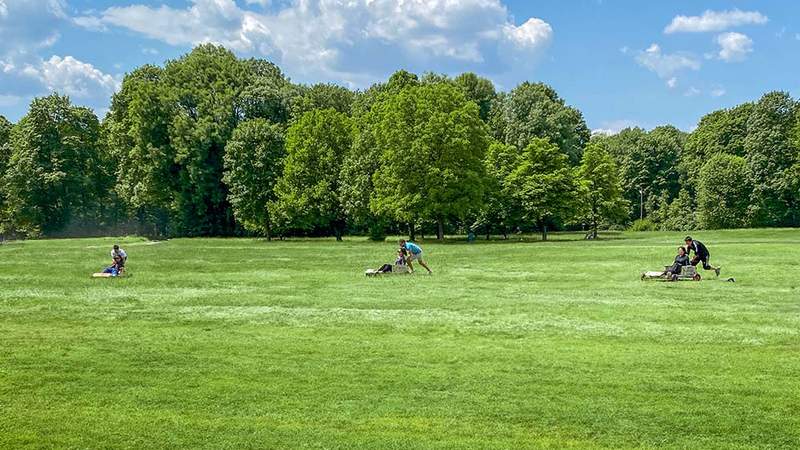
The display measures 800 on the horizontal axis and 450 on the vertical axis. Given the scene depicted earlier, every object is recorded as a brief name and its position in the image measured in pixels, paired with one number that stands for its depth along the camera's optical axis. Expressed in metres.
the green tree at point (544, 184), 63.72
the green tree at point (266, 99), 79.88
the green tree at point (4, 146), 90.62
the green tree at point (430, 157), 60.34
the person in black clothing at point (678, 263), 25.69
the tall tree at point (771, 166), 85.00
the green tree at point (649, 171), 110.50
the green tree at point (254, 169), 73.19
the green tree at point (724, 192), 86.56
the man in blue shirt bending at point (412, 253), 30.11
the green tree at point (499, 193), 65.25
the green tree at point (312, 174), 68.06
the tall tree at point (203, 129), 76.75
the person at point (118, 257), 30.09
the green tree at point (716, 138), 97.69
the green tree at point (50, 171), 85.06
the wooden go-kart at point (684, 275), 25.52
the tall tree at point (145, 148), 78.14
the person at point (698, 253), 26.91
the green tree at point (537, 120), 84.50
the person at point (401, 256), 29.88
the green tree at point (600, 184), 75.00
